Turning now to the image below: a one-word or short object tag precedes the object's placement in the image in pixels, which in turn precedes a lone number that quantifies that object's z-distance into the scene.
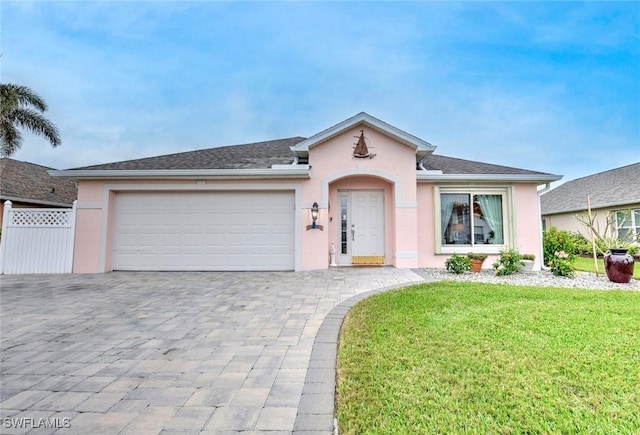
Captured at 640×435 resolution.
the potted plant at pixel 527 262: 8.29
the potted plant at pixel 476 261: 8.51
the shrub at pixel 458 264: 8.17
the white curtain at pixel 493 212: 9.58
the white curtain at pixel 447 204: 9.61
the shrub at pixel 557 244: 8.41
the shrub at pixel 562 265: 8.01
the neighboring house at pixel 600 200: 14.09
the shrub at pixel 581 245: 8.52
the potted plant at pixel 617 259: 7.13
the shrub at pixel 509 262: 8.02
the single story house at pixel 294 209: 8.91
